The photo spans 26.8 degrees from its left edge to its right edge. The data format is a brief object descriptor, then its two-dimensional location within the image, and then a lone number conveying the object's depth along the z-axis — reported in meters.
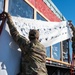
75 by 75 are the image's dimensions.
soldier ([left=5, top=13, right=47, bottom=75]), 2.12
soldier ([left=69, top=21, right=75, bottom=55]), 3.27
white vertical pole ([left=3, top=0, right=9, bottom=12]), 2.67
